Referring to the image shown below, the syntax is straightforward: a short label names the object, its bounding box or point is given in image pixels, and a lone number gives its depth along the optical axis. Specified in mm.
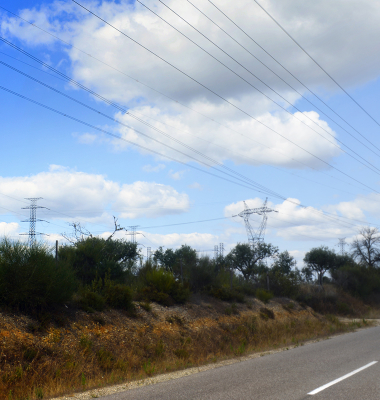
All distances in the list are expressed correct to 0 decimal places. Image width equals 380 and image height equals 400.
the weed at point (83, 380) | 10455
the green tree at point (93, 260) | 23375
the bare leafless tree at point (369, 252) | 80125
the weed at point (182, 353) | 15898
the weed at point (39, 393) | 9223
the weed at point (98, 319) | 16688
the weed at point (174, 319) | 20603
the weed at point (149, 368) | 12050
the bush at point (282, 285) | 36625
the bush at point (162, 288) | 22906
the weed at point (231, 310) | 25672
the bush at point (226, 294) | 27834
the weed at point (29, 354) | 11953
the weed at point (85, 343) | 13977
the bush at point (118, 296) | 19047
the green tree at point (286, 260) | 90212
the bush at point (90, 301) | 17234
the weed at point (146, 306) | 20766
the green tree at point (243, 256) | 82056
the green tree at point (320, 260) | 81125
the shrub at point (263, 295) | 32188
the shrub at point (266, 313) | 28272
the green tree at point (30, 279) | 14352
